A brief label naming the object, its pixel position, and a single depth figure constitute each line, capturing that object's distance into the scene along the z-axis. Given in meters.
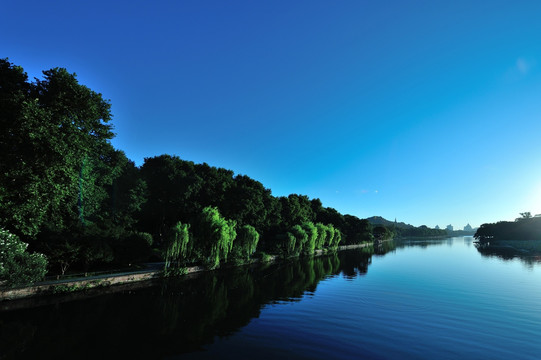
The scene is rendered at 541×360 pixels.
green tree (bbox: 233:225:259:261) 47.25
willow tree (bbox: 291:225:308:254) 65.56
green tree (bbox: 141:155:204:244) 50.47
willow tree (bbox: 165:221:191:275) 35.03
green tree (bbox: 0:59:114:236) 21.50
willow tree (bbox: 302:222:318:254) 69.94
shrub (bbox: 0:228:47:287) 19.86
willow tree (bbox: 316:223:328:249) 77.94
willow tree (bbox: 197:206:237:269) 39.22
